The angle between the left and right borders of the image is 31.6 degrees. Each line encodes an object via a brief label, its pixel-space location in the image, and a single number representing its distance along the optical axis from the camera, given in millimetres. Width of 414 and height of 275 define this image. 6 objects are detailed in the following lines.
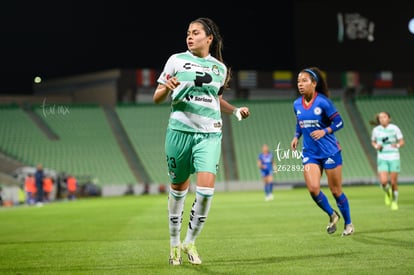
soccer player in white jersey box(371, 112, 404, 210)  17906
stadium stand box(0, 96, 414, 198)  42531
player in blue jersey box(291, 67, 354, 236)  10891
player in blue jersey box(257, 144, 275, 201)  27297
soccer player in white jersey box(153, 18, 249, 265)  7473
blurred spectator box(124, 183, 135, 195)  40094
